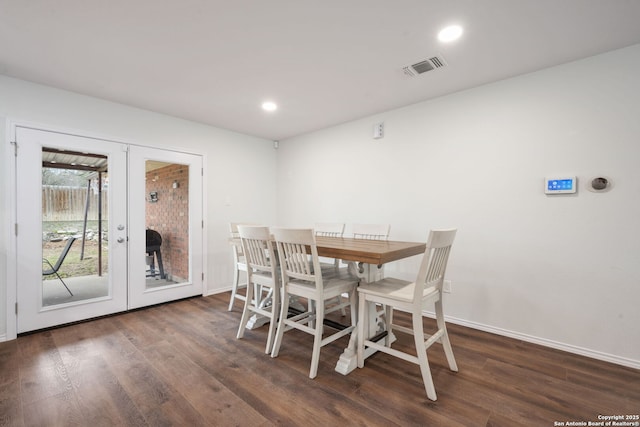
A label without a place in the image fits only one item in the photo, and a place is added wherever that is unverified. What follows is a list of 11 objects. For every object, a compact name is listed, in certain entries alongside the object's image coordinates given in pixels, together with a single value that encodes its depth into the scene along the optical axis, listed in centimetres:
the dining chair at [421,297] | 179
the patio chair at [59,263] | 285
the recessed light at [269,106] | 334
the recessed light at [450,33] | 199
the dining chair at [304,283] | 204
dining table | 192
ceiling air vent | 240
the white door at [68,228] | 273
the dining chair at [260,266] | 236
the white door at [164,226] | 341
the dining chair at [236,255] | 331
